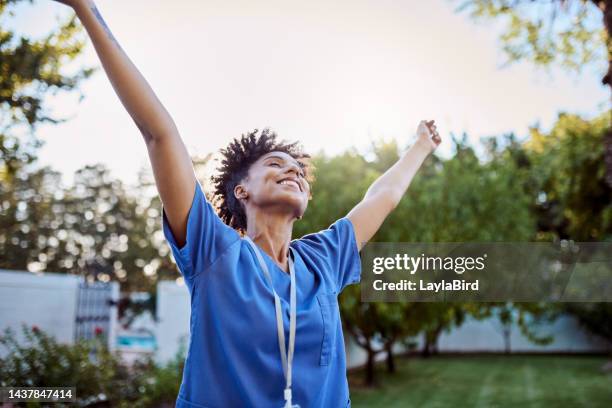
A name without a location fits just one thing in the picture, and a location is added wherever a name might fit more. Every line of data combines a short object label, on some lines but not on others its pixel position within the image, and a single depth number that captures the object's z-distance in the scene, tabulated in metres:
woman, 1.35
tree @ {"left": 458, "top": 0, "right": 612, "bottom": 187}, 6.45
